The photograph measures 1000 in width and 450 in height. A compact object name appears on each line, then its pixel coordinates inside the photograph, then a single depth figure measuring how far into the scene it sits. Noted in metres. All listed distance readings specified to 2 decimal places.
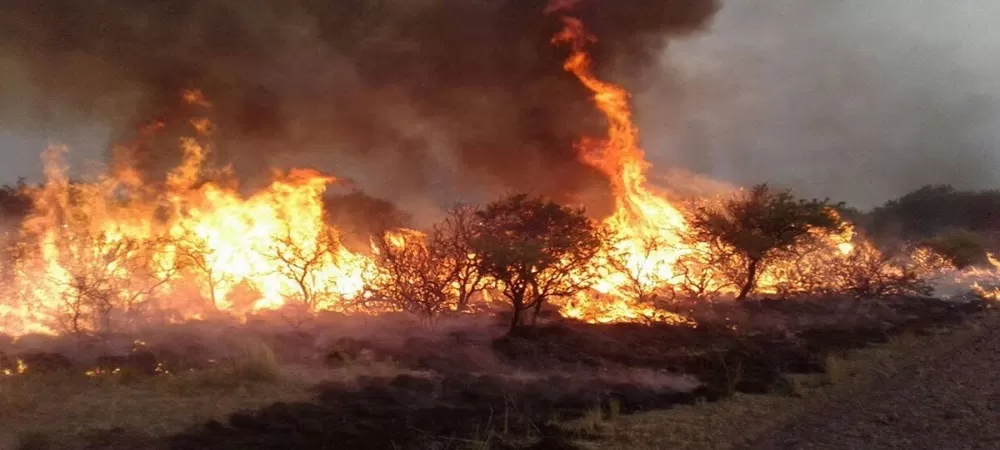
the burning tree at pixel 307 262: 19.73
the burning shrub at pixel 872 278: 27.36
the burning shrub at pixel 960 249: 36.72
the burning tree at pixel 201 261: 19.19
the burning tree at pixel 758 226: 24.94
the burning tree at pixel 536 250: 17.08
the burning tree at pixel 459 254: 18.32
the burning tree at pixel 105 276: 16.38
